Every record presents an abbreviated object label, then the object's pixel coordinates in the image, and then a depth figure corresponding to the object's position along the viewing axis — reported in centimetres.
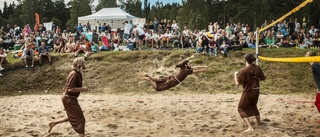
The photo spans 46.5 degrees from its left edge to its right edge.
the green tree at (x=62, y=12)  7143
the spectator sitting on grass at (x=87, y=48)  1893
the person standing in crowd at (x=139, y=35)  2016
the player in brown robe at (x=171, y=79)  904
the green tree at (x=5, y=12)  6400
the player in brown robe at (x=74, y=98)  739
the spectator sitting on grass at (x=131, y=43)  2002
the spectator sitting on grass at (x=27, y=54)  1772
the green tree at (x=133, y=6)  7746
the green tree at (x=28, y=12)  5739
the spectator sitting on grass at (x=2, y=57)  1773
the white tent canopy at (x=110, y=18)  2936
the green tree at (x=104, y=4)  8019
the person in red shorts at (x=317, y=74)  820
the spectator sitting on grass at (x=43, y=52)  1827
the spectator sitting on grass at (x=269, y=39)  1950
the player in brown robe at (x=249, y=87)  832
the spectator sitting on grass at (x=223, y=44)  1761
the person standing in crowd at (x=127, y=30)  2092
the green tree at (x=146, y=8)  8319
